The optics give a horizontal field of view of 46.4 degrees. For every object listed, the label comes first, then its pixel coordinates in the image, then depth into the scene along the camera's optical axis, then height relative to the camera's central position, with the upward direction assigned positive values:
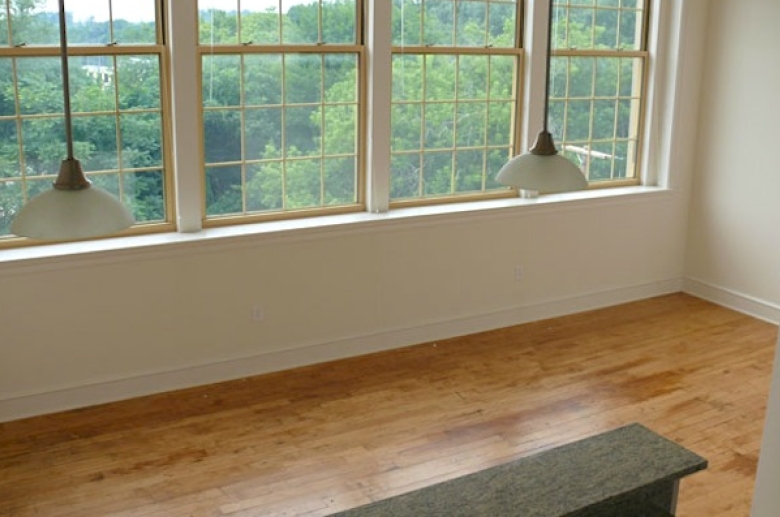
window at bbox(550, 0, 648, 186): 6.49 -0.16
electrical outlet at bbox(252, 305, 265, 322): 5.45 -1.50
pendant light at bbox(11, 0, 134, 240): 2.45 -0.42
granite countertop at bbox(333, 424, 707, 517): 2.53 -1.21
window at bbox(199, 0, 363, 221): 5.23 -0.28
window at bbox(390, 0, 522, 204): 5.85 -0.24
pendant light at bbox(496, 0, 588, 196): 3.10 -0.37
